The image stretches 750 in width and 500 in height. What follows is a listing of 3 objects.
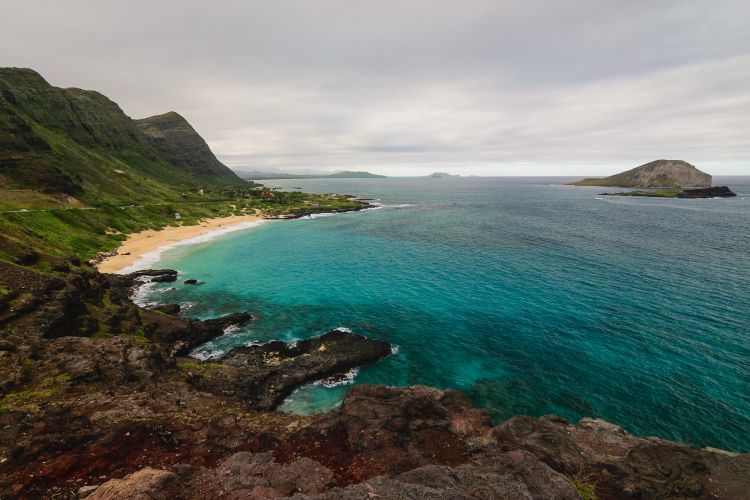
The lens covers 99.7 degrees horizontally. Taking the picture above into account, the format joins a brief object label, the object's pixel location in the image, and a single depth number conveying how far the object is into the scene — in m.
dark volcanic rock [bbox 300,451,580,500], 12.38
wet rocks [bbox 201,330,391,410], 28.28
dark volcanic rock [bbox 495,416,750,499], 15.61
